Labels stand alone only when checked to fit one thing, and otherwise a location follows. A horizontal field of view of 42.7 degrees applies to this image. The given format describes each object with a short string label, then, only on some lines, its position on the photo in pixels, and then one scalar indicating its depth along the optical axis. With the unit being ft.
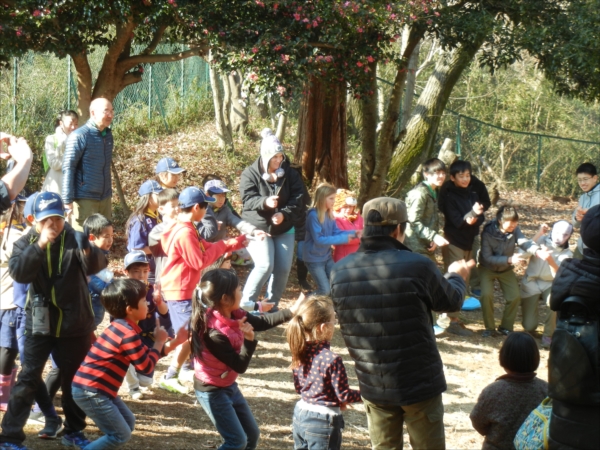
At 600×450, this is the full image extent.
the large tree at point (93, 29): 27.84
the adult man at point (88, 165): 23.97
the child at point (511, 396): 12.89
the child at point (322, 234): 26.91
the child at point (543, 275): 28.25
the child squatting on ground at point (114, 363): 14.56
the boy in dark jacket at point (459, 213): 28.60
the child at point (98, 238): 17.84
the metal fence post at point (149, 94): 53.31
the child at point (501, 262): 28.55
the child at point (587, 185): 28.99
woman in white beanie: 25.59
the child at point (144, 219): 21.67
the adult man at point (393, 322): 13.05
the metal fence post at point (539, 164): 61.52
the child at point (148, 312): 18.07
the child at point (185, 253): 19.13
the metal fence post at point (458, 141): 55.25
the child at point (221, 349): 14.69
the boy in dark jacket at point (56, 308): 15.46
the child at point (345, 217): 28.30
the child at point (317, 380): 13.74
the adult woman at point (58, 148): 27.96
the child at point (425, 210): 27.71
